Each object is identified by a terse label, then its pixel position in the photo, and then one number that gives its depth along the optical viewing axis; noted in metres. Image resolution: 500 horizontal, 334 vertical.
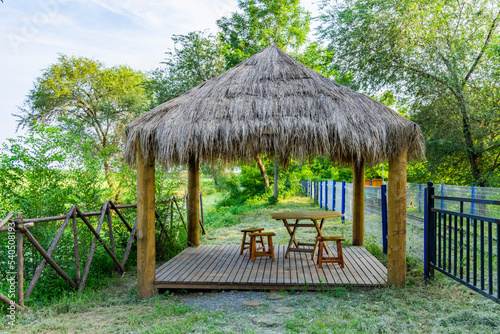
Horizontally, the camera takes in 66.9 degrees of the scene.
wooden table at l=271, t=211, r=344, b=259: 5.87
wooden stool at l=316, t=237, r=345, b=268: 5.45
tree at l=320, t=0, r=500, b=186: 11.46
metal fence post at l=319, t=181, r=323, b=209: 15.09
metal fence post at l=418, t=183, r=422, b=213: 7.59
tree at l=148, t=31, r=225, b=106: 17.81
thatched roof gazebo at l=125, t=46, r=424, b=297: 4.59
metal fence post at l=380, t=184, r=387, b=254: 6.86
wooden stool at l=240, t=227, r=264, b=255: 6.42
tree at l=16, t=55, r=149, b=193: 21.31
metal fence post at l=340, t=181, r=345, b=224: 10.92
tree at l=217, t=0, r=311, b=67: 18.61
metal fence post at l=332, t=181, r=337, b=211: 12.41
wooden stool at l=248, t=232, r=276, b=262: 5.90
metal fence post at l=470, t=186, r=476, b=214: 7.66
